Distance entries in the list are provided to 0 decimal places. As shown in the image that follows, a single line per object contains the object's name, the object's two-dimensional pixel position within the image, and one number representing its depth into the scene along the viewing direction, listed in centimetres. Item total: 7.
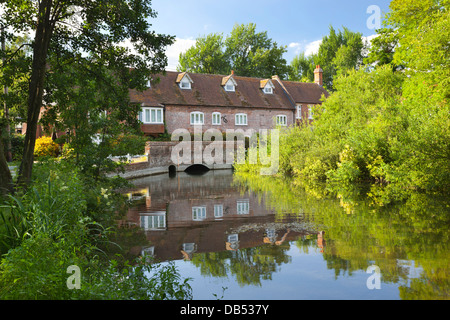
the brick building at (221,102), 3703
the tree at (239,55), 5853
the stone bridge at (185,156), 3011
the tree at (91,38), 1005
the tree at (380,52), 2993
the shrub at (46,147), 3058
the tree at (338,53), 6153
